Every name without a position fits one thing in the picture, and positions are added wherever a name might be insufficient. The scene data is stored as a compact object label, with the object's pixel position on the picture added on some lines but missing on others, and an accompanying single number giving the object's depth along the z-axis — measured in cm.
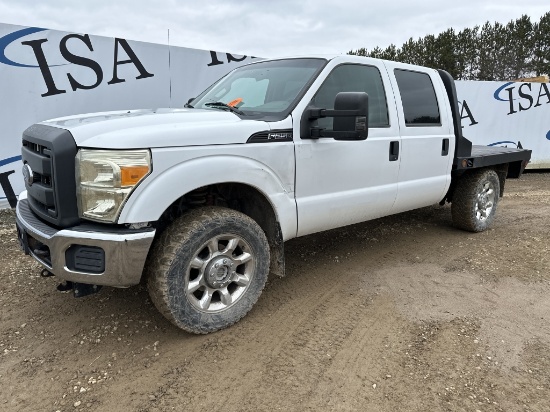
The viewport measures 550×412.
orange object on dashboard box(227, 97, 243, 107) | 354
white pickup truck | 241
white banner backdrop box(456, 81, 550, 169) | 1043
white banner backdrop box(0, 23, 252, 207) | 584
